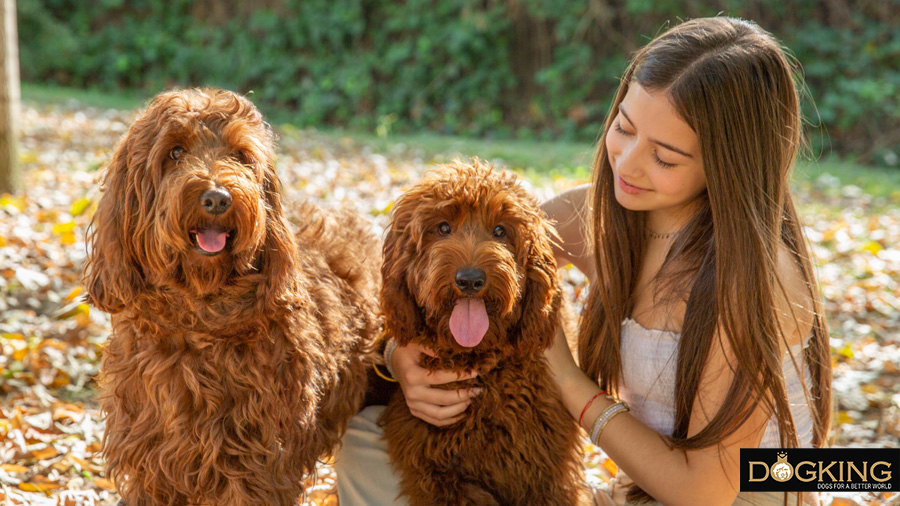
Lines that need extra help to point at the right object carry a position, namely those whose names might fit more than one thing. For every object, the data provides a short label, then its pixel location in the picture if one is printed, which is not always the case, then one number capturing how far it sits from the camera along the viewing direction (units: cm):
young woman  269
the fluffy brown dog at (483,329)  257
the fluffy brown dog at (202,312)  233
